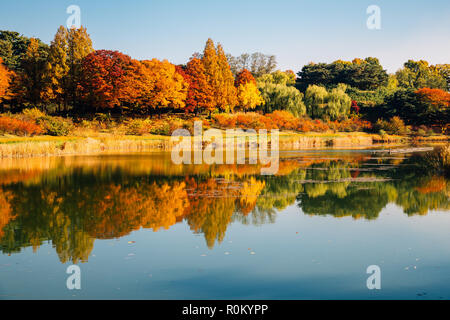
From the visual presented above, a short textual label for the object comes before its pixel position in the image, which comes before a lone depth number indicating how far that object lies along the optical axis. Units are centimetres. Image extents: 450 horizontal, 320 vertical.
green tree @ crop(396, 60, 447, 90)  9119
